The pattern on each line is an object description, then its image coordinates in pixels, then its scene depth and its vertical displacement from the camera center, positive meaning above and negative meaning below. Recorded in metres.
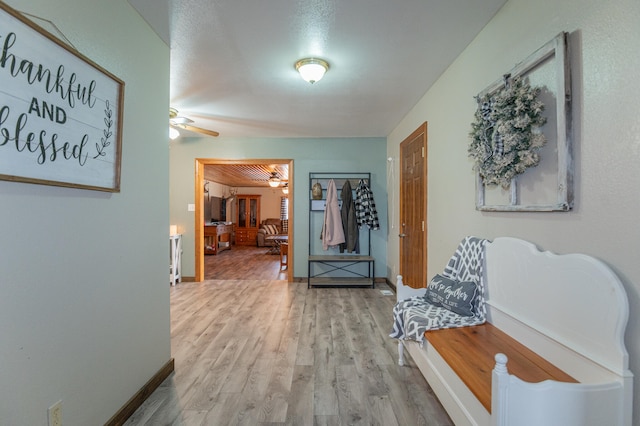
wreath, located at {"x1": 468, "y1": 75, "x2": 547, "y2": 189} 1.48 +0.43
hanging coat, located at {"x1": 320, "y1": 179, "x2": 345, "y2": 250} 4.64 -0.11
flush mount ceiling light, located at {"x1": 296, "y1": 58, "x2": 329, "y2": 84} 2.43 +1.19
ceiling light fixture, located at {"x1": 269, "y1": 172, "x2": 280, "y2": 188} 8.16 +0.97
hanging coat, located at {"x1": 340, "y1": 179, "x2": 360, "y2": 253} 4.66 -0.13
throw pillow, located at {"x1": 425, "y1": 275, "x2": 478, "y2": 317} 1.93 -0.55
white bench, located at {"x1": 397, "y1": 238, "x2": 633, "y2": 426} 1.04 -0.58
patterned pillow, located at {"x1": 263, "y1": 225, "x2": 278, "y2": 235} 10.30 -0.53
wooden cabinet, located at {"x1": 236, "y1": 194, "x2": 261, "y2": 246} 11.08 -0.20
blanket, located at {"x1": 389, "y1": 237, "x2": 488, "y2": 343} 1.86 -0.65
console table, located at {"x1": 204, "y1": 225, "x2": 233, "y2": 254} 7.98 -0.65
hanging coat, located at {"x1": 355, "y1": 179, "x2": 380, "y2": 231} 4.66 +0.09
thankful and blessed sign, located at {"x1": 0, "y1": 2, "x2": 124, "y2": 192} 1.05 +0.42
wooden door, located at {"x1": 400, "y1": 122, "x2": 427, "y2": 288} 3.18 +0.06
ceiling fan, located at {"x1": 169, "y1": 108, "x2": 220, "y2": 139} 3.44 +1.10
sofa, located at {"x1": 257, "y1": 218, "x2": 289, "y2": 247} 10.27 -0.54
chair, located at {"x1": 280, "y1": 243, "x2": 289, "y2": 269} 6.18 -0.76
